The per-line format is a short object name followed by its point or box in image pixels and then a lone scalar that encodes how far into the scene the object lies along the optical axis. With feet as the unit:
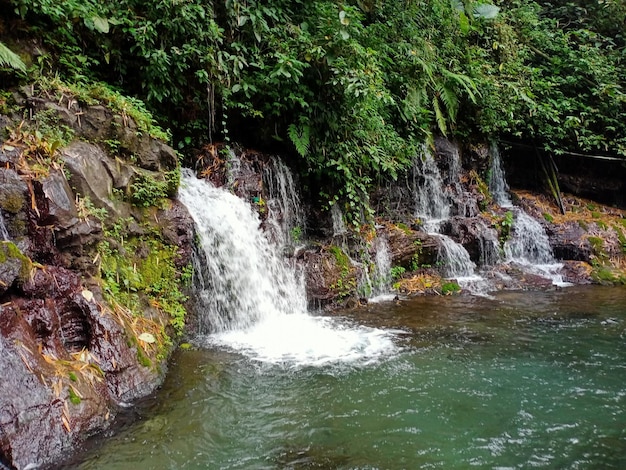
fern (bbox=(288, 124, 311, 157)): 27.17
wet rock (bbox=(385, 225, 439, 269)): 32.96
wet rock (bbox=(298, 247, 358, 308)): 26.78
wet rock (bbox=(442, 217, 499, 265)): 36.09
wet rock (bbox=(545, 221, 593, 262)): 37.82
